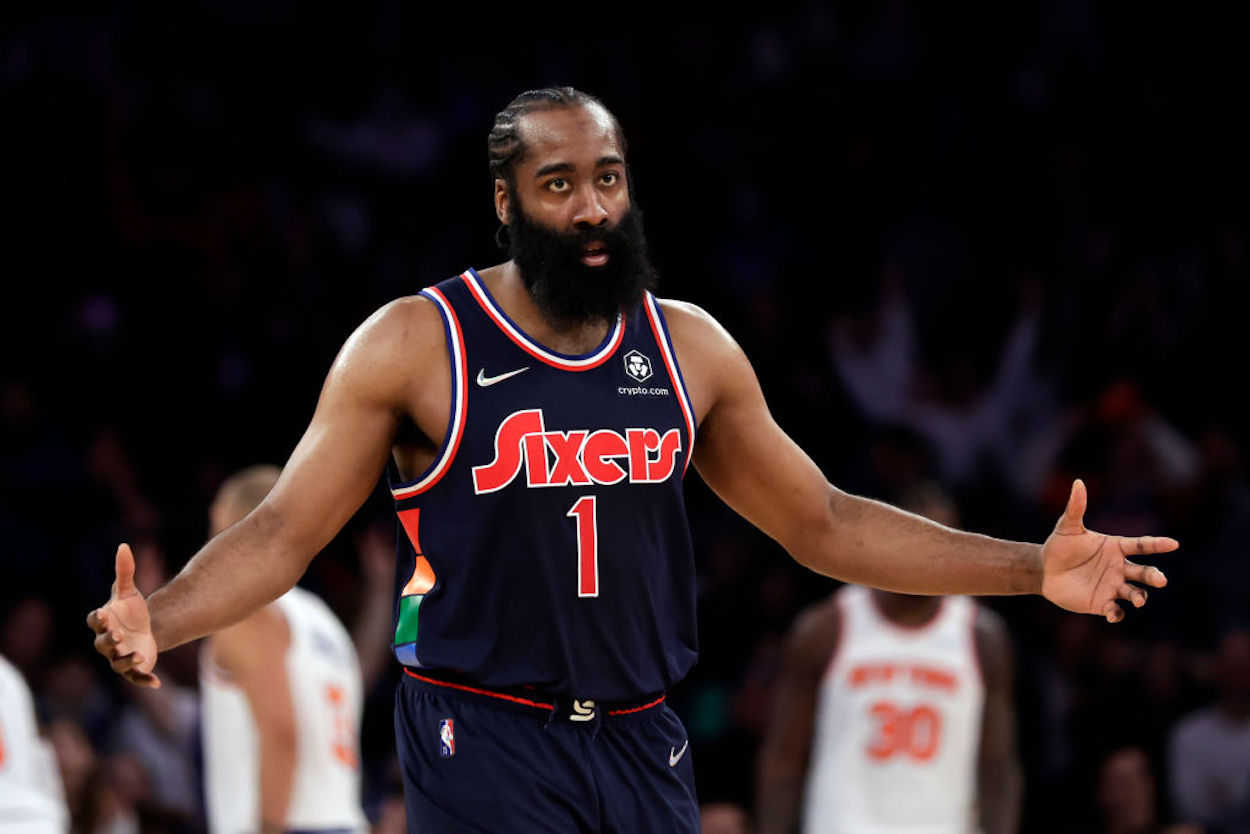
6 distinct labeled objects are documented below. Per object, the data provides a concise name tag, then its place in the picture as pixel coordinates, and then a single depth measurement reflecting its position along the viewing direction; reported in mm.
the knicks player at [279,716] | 11741
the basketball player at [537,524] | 7004
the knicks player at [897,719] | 12734
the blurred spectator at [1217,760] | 17062
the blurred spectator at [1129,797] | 16281
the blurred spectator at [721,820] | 15289
